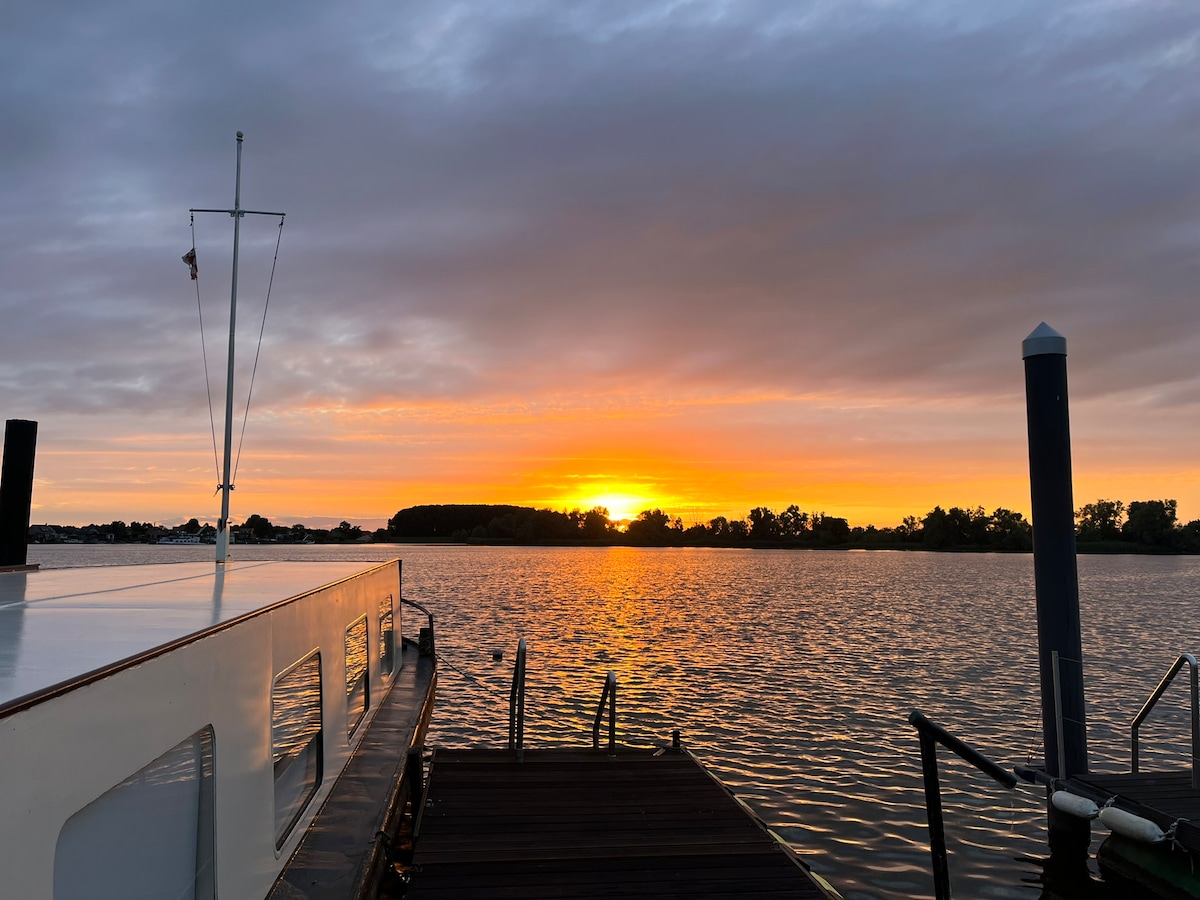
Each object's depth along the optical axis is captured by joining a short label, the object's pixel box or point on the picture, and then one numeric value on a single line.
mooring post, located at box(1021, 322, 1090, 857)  9.38
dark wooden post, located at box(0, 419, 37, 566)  12.63
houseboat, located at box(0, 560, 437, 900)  3.16
